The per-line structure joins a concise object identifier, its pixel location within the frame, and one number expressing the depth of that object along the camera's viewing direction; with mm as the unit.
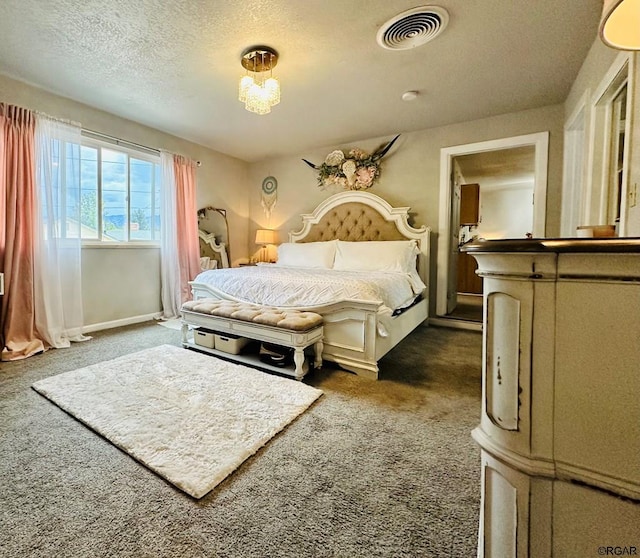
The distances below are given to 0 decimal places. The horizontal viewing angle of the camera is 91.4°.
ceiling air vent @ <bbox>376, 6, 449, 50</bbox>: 1982
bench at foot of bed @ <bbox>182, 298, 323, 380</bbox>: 2260
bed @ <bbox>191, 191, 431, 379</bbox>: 2408
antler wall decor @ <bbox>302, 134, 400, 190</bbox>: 4273
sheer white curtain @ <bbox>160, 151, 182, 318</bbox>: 4055
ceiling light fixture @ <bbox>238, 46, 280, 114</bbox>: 2377
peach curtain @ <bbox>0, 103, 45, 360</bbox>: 2752
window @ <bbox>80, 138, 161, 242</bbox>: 3439
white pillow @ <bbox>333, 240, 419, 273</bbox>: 3557
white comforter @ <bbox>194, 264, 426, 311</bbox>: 2484
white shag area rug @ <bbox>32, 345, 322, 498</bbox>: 1421
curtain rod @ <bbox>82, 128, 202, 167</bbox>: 3372
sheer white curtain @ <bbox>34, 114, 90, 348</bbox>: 2967
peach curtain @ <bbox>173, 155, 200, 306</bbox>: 4195
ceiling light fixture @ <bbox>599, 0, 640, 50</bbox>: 964
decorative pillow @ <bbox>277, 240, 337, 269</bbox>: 4008
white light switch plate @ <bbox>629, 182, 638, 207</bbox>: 1517
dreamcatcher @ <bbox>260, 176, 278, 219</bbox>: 5230
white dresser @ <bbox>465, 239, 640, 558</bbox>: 521
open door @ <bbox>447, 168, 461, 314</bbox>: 4090
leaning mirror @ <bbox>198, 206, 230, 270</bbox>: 4727
